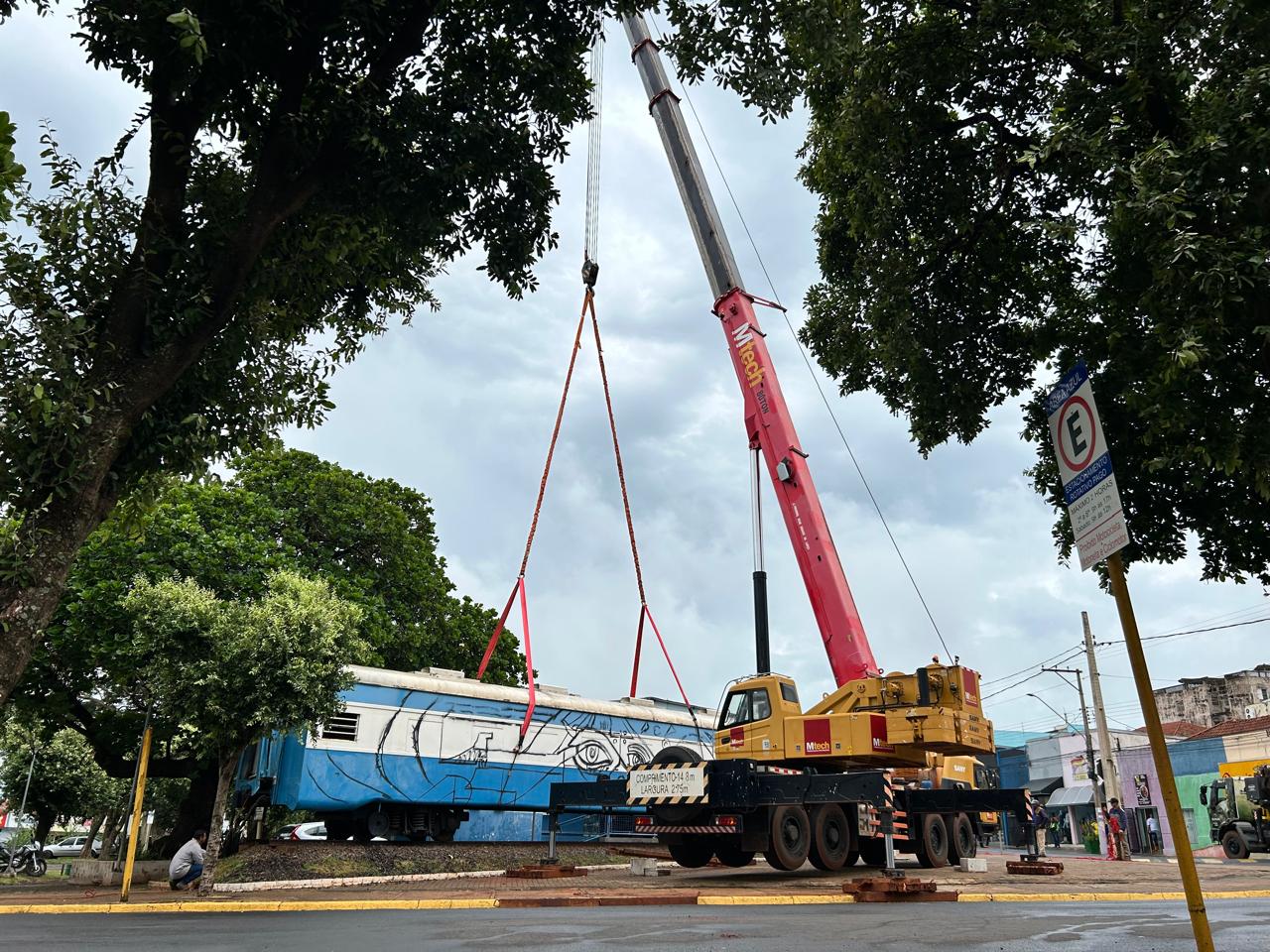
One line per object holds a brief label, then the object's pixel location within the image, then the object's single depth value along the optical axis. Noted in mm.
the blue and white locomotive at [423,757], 18641
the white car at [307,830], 35281
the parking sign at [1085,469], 4504
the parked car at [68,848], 56812
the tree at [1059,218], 5883
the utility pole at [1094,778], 32156
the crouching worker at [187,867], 16016
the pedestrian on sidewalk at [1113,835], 27016
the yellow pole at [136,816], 14016
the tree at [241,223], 5938
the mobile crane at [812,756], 14438
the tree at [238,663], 16297
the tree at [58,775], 39500
